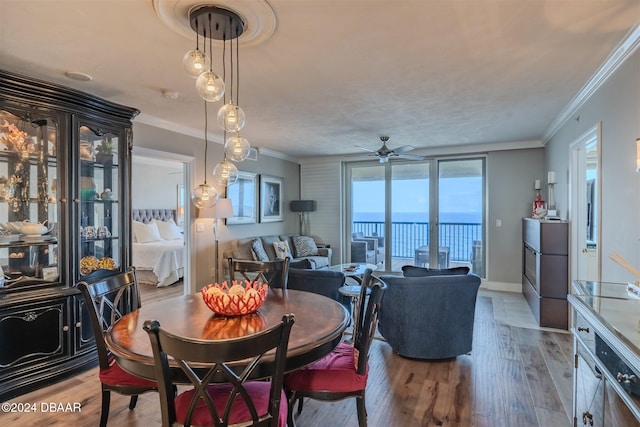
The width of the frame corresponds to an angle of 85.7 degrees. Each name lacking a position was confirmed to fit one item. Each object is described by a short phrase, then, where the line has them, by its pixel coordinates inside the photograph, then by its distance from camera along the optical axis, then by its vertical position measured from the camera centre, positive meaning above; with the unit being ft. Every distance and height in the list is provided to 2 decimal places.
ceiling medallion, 5.87 +3.54
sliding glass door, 20.56 -0.13
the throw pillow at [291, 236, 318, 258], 21.24 -2.25
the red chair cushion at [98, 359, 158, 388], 6.04 -2.99
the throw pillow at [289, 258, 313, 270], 12.38 -1.94
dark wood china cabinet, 8.41 -0.41
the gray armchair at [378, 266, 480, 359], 9.78 -2.92
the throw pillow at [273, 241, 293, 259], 19.24 -2.16
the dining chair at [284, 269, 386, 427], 5.95 -2.93
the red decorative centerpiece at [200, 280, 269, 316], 5.96 -1.56
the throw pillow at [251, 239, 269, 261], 17.61 -2.07
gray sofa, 17.43 -2.17
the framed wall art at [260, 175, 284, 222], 20.86 +0.79
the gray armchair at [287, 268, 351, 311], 10.94 -2.27
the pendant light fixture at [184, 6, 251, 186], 6.01 +2.58
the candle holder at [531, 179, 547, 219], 15.32 +0.26
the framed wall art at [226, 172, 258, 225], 18.56 +0.67
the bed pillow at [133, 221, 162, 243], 22.17 -1.45
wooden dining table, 4.75 -1.90
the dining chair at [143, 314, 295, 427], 3.81 -1.99
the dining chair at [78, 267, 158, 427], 6.04 -2.87
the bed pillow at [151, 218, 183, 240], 24.16 -1.43
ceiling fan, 15.90 +2.79
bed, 19.90 -3.03
